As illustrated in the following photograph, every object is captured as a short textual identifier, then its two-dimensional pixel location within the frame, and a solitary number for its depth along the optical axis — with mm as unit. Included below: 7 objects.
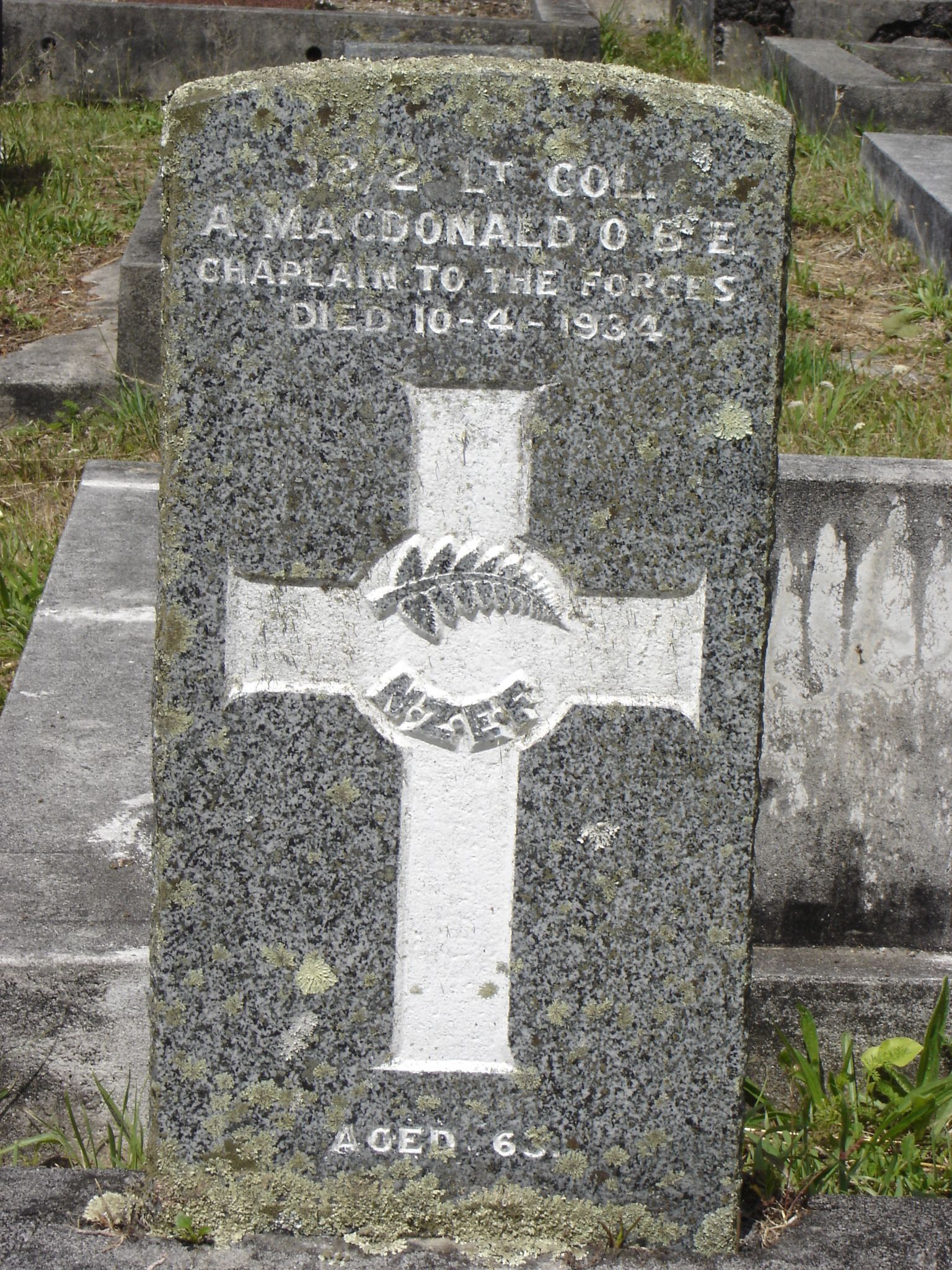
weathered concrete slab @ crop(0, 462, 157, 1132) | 2086
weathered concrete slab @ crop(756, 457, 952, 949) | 2305
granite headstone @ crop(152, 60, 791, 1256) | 1399
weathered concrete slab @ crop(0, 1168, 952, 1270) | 1529
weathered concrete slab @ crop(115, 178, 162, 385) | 4219
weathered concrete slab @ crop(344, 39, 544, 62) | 5379
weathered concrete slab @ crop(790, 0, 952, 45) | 8117
